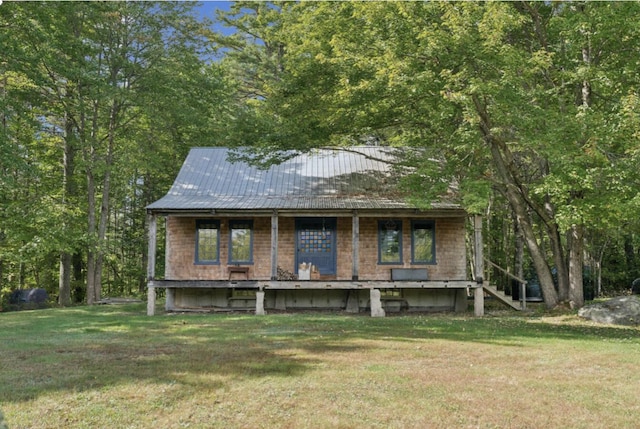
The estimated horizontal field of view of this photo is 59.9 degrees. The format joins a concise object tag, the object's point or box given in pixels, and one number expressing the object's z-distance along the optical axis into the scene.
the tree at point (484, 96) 12.91
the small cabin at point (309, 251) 18.80
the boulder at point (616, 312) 14.73
